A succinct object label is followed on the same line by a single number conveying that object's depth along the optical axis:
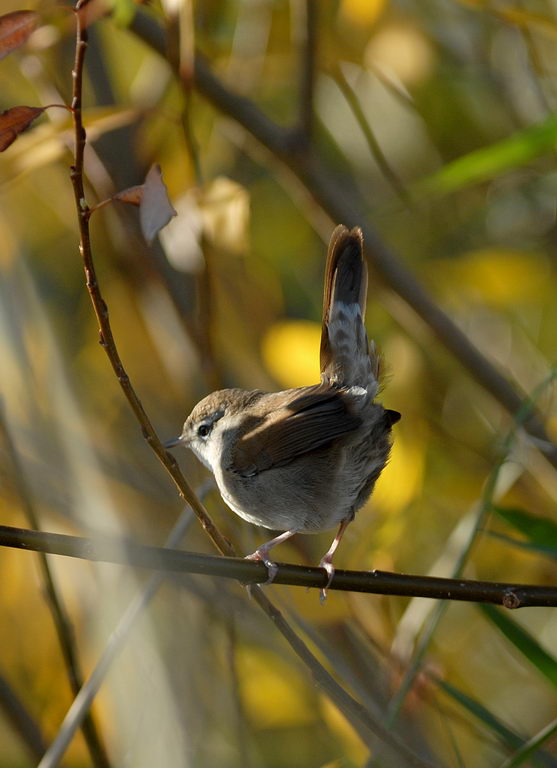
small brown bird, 6.02
